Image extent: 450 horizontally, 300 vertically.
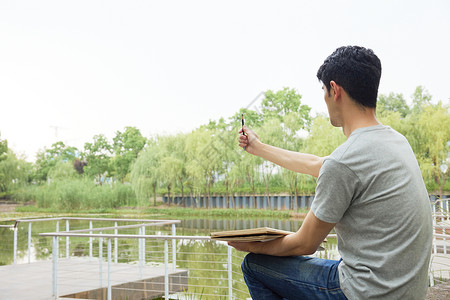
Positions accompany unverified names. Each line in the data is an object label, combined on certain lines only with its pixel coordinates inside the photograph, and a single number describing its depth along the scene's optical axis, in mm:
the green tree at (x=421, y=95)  26969
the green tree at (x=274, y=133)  20312
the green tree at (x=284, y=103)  28750
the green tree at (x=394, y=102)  29516
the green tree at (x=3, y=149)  27634
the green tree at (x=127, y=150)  30844
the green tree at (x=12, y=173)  27172
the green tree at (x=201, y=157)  21719
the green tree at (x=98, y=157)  33312
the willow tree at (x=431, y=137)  16750
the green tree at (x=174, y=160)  21891
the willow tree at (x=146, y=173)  22344
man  894
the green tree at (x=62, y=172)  29688
